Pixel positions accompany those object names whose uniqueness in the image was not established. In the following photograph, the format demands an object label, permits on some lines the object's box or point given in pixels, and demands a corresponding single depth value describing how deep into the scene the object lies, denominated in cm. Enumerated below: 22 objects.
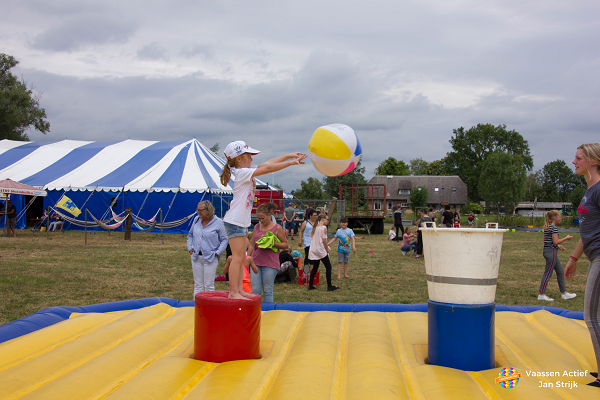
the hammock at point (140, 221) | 1591
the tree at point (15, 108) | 3412
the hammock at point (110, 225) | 1534
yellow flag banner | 1692
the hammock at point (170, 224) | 1652
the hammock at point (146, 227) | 1579
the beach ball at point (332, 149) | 424
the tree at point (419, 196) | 5272
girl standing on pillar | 355
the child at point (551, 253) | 680
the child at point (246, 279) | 602
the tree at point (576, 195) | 6481
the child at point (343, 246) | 897
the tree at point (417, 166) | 8344
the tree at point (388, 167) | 6806
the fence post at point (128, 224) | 1594
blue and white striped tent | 1823
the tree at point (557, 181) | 8650
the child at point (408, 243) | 1309
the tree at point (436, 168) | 7362
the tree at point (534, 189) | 8650
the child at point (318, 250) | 757
